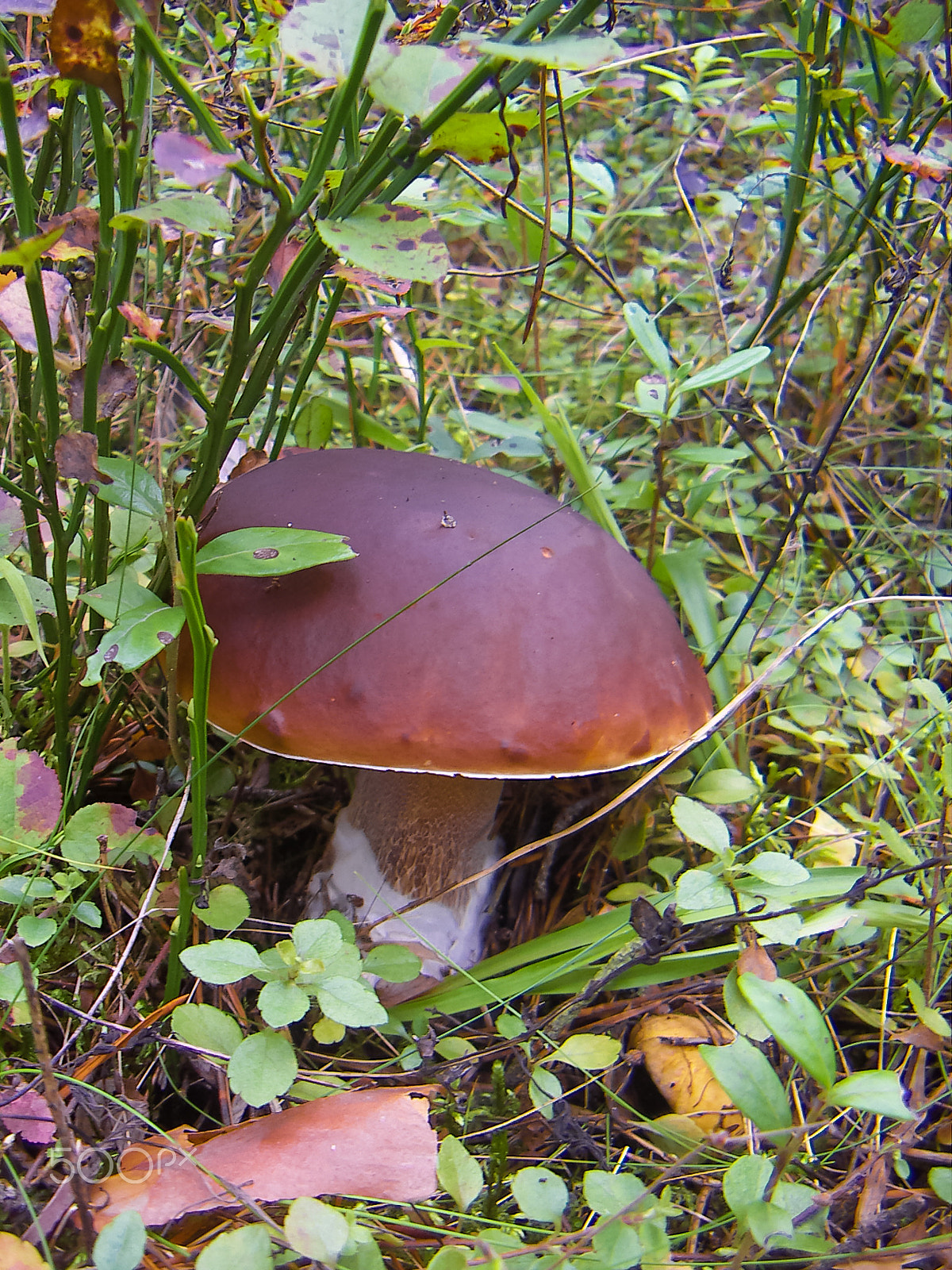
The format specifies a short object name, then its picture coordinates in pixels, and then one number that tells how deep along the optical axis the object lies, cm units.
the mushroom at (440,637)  21
